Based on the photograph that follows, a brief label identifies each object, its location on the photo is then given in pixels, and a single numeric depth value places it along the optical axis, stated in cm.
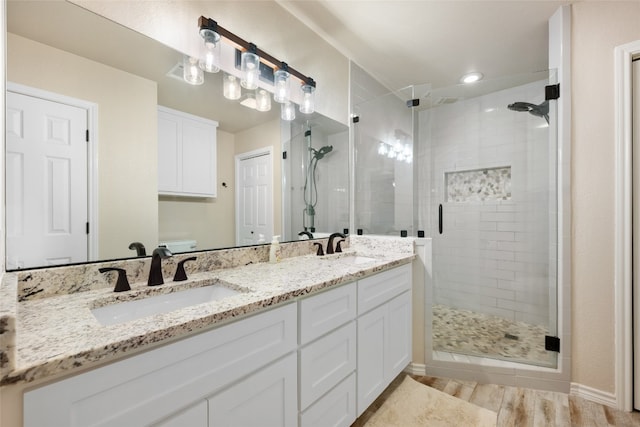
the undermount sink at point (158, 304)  98
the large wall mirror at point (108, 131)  95
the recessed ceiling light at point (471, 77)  279
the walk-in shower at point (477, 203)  207
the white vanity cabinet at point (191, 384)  60
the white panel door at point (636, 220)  160
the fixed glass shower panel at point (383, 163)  228
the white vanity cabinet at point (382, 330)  146
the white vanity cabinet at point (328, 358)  113
